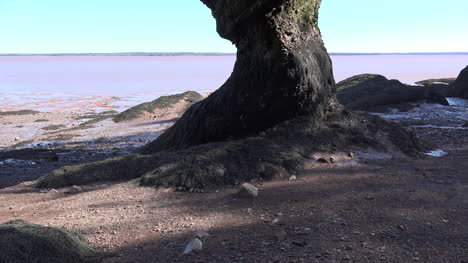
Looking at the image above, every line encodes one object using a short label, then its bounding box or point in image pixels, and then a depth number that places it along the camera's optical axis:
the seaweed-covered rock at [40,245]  3.28
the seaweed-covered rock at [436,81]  27.88
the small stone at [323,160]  6.73
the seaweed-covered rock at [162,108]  18.05
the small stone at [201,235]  4.14
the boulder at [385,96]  17.20
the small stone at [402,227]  4.17
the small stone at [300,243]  3.91
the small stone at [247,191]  5.31
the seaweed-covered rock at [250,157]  6.06
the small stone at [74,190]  6.29
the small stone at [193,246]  3.87
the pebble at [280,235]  4.07
